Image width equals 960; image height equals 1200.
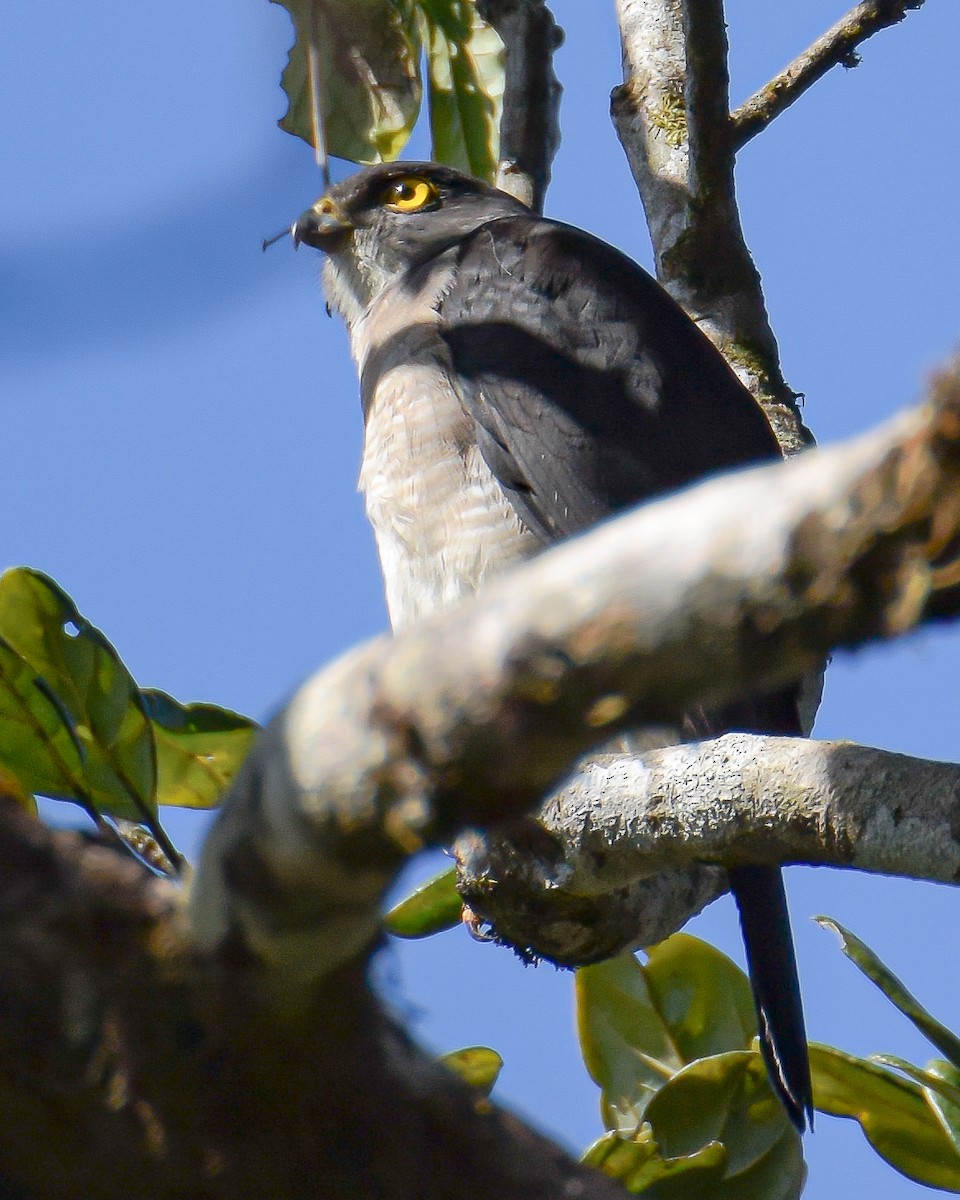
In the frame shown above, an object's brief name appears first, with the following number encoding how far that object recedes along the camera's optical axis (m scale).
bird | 8.41
